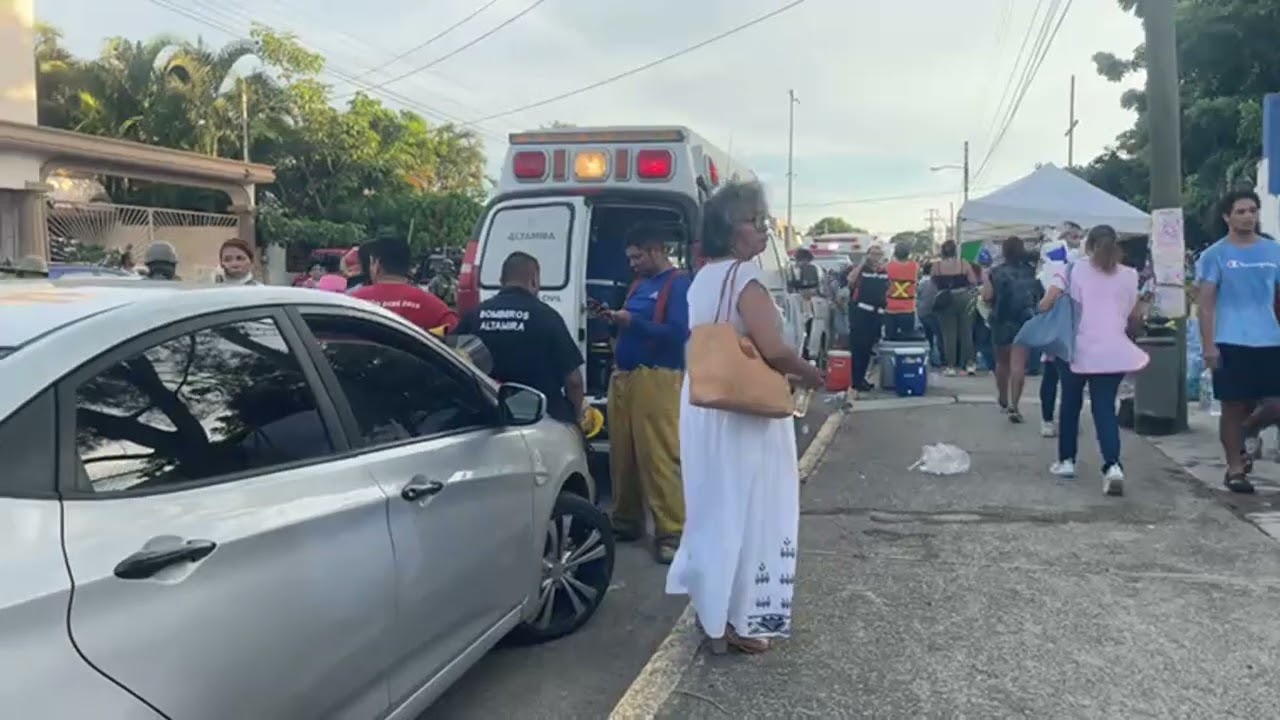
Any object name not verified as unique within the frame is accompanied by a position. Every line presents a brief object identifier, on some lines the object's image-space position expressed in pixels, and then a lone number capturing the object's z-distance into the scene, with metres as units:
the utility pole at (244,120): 29.11
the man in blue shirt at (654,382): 5.73
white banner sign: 8.93
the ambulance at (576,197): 7.21
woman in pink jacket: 7.05
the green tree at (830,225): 93.25
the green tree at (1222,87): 18.89
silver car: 2.03
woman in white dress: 4.28
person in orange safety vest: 13.07
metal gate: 21.17
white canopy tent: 13.69
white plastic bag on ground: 7.84
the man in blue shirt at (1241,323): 6.69
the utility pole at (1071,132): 55.12
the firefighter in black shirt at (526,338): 5.54
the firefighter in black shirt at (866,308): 12.55
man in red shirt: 6.22
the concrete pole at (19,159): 18.42
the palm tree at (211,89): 27.95
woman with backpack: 10.60
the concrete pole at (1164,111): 8.86
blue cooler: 12.48
